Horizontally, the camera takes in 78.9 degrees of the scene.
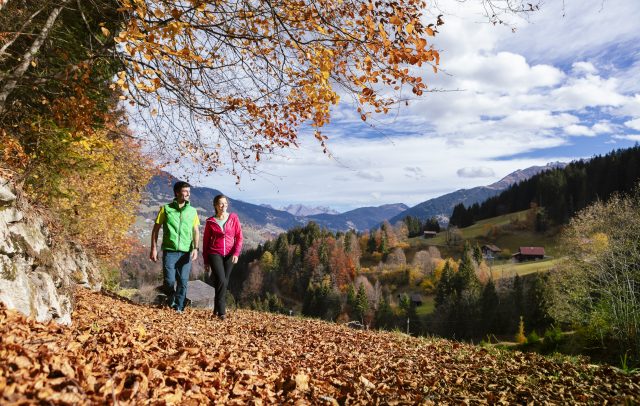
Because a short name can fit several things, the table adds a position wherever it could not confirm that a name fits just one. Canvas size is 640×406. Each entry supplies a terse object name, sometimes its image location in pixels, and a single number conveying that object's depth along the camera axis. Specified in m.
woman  8.60
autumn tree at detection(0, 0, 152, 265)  7.37
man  8.54
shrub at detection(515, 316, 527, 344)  55.92
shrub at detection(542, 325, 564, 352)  34.81
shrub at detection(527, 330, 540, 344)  36.06
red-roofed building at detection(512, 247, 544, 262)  121.38
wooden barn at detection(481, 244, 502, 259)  134.50
